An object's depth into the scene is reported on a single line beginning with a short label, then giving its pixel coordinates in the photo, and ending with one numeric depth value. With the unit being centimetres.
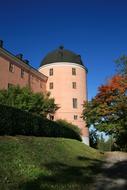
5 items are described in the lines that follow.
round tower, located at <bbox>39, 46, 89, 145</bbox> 3017
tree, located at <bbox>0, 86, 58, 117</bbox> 2056
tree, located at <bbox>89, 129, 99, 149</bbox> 3313
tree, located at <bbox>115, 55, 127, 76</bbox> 1862
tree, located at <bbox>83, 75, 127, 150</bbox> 1995
